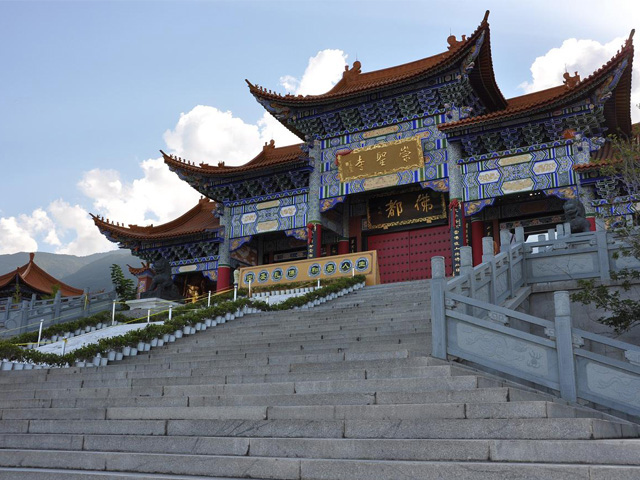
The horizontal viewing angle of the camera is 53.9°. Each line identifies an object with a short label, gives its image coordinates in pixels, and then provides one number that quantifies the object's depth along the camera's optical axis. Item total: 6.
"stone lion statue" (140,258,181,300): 22.39
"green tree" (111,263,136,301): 27.62
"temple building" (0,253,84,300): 33.44
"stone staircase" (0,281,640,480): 4.99
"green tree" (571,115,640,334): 9.30
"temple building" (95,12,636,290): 18.20
